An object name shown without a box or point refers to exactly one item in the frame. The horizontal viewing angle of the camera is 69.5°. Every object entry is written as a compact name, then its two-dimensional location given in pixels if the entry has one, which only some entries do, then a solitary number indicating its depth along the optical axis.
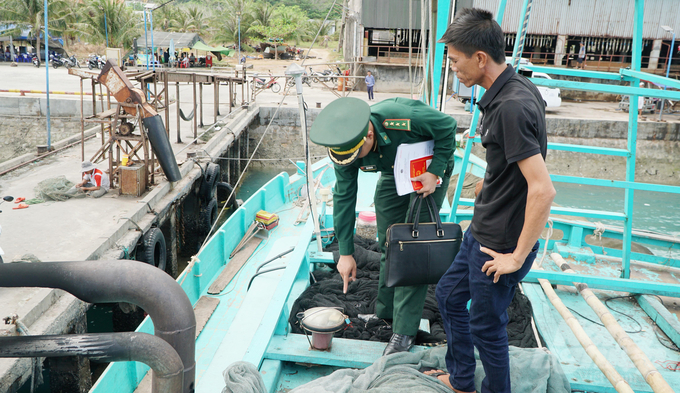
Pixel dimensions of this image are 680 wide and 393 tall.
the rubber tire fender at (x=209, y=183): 9.93
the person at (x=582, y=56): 22.61
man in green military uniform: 2.47
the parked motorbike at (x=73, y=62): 28.70
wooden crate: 7.47
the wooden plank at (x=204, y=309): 4.48
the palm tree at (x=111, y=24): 32.25
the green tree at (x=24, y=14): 30.97
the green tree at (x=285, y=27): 39.47
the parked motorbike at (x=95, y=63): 28.38
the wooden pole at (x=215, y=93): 12.46
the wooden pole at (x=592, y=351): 2.25
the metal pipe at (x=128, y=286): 0.95
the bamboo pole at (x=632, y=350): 2.02
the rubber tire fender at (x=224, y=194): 11.09
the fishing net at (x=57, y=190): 7.46
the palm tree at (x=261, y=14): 40.24
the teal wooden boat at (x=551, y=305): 2.81
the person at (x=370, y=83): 19.12
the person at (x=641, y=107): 16.03
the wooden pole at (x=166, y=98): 9.21
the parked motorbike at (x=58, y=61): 29.44
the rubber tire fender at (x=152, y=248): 6.73
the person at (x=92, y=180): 7.66
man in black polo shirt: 1.73
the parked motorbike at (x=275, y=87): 22.20
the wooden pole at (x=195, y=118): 11.16
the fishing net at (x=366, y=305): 3.10
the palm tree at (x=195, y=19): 40.41
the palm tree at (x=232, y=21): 38.97
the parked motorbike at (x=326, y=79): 24.32
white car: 16.73
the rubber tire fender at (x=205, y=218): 10.09
